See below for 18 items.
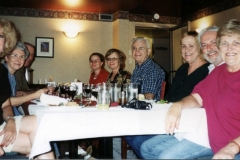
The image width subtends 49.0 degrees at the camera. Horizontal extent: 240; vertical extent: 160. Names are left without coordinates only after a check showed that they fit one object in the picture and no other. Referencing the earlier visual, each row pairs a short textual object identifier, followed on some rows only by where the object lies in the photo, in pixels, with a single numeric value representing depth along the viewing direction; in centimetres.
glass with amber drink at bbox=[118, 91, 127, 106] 168
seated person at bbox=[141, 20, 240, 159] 130
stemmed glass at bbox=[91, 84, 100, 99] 179
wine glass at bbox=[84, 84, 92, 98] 190
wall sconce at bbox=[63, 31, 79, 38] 580
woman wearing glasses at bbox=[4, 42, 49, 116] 256
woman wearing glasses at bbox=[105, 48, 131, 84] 306
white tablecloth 121
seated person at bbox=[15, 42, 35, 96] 310
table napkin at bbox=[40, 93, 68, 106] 160
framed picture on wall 561
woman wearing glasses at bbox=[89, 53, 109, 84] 371
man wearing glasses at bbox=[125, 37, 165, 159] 241
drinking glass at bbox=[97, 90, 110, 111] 141
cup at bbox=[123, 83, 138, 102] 173
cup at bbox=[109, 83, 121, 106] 175
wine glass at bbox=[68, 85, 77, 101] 186
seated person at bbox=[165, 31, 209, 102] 199
